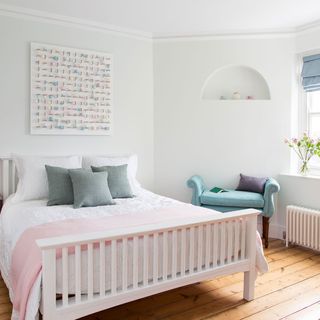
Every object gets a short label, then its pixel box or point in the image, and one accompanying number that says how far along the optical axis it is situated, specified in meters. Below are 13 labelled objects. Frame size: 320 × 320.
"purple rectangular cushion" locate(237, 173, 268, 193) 3.82
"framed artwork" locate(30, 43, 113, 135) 3.50
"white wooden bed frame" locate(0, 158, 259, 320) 1.75
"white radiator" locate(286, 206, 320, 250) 3.40
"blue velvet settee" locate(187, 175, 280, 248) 3.58
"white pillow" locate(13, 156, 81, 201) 3.09
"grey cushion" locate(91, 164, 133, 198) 3.24
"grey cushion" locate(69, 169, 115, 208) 2.88
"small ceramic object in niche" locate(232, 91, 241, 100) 4.22
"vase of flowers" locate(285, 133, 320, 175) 3.70
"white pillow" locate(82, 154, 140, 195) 3.53
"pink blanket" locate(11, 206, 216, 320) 1.77
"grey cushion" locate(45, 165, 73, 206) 2.95
